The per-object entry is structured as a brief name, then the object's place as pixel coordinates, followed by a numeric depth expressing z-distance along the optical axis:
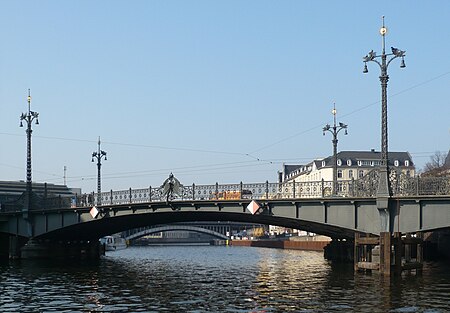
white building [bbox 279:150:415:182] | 182.00
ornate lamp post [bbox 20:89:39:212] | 71.62
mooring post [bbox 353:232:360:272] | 49.58
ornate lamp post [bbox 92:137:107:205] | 81.00
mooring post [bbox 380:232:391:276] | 43.84
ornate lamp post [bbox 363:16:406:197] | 46.38
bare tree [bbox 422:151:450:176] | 140.75
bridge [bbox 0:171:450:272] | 46.69
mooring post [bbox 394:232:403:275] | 44.54
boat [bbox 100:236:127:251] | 134.20
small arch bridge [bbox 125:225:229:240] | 181.43
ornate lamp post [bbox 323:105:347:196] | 65.55
